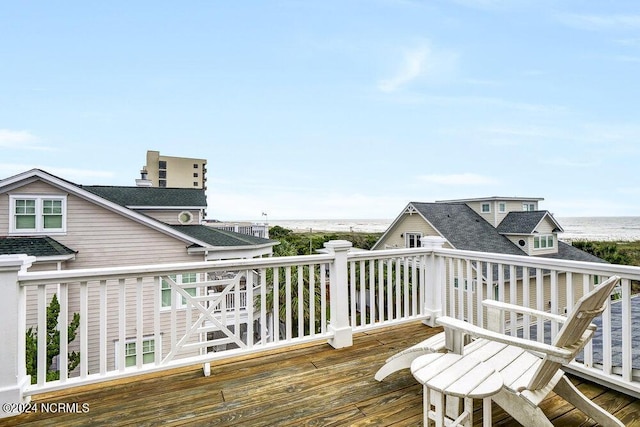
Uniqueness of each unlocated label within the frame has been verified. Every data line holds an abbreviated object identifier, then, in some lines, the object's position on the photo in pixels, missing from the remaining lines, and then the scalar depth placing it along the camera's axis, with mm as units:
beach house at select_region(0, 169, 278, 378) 7465
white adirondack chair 1507
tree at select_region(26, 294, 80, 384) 6164
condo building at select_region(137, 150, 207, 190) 35812
